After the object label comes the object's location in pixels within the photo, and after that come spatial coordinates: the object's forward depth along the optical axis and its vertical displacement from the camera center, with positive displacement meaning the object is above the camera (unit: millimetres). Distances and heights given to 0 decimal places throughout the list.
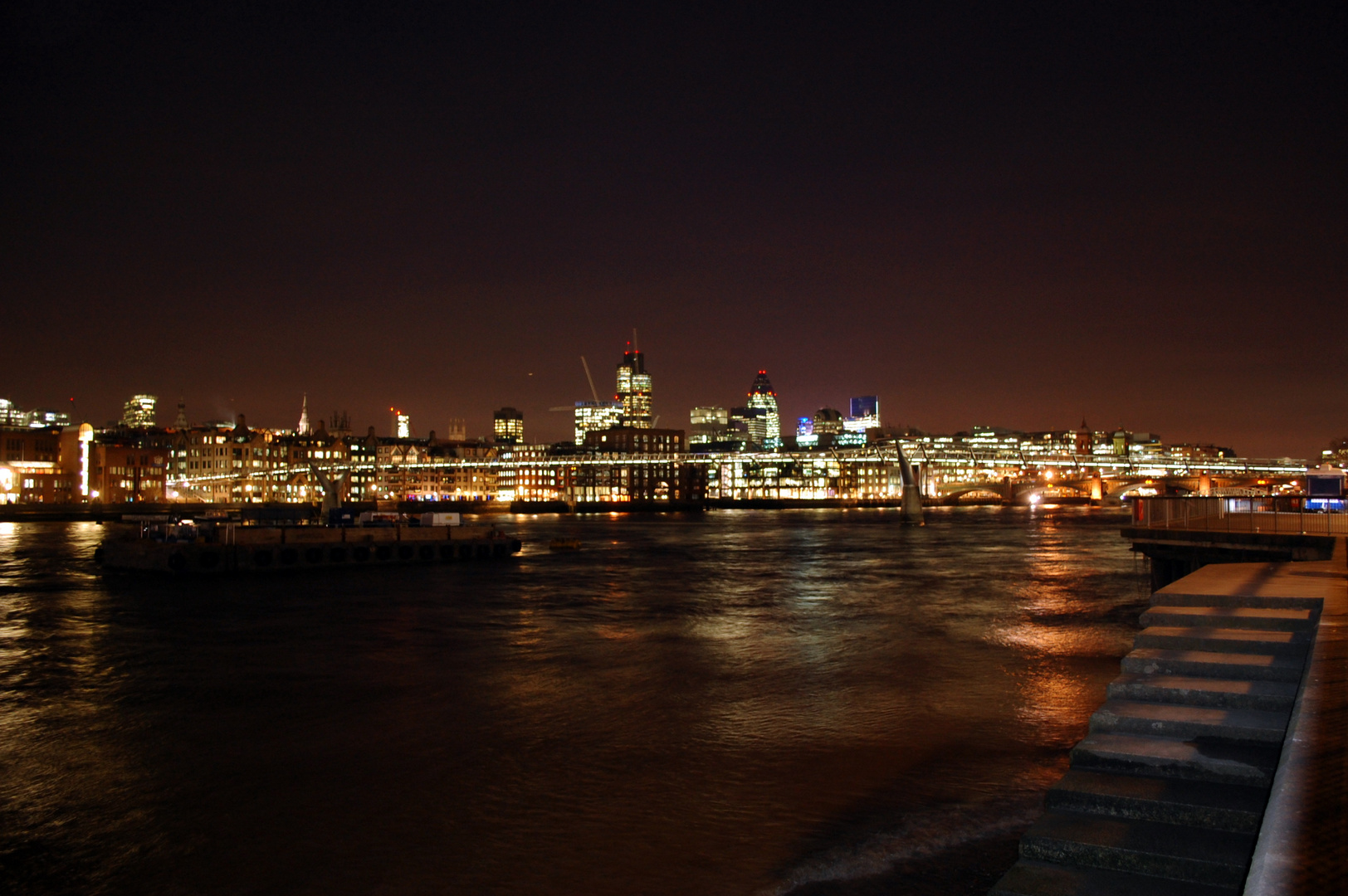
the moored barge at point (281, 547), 45938 -3854
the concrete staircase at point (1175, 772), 6723 -2464
